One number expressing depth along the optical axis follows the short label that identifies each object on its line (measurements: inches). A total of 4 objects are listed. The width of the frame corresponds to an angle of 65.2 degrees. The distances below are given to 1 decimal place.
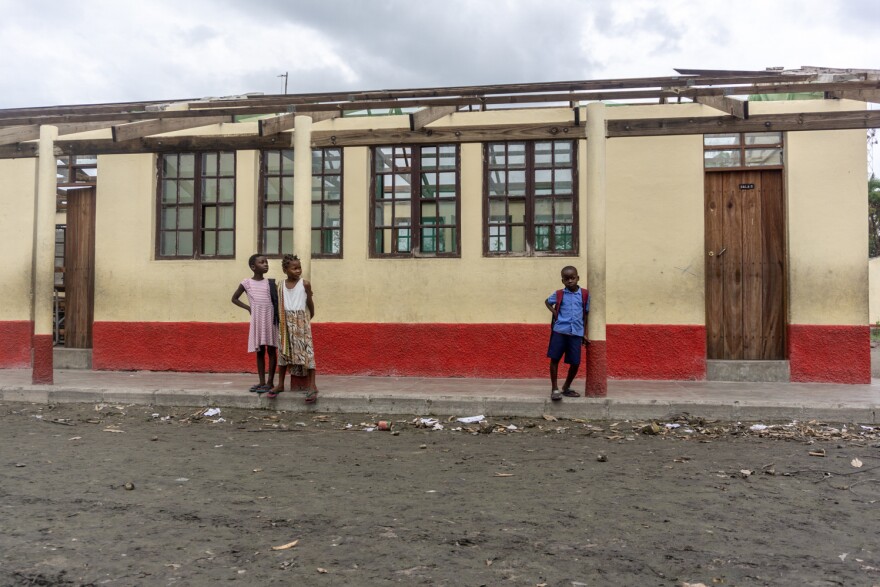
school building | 324.8
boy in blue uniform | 283.9
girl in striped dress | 302.0
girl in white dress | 291.3
